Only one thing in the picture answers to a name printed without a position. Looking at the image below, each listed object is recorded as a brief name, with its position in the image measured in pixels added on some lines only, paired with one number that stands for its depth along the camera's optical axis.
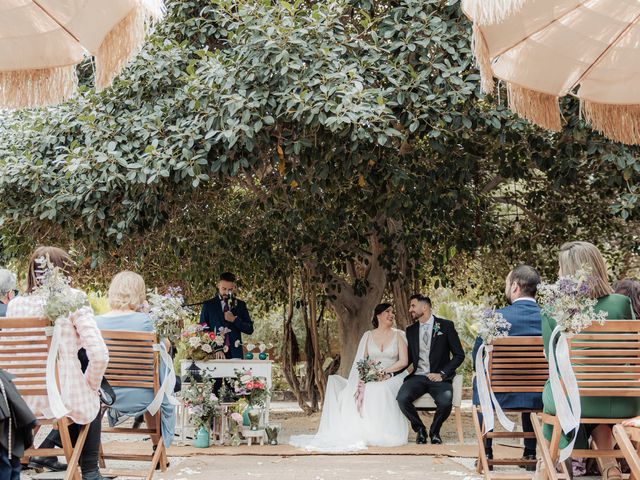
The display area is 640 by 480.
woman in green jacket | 4.75
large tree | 7.54
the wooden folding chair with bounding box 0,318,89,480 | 4.57
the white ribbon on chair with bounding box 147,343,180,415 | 5.91
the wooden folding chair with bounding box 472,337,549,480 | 6.01
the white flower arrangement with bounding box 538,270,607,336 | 4.57
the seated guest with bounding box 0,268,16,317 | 7.62
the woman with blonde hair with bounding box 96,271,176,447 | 5.96
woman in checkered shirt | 4.71
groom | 8.58
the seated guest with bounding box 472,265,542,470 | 6.54
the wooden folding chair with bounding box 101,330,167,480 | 5.94
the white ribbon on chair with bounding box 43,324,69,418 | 4.51
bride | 8.48
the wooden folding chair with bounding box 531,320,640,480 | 4.61
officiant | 9.88
